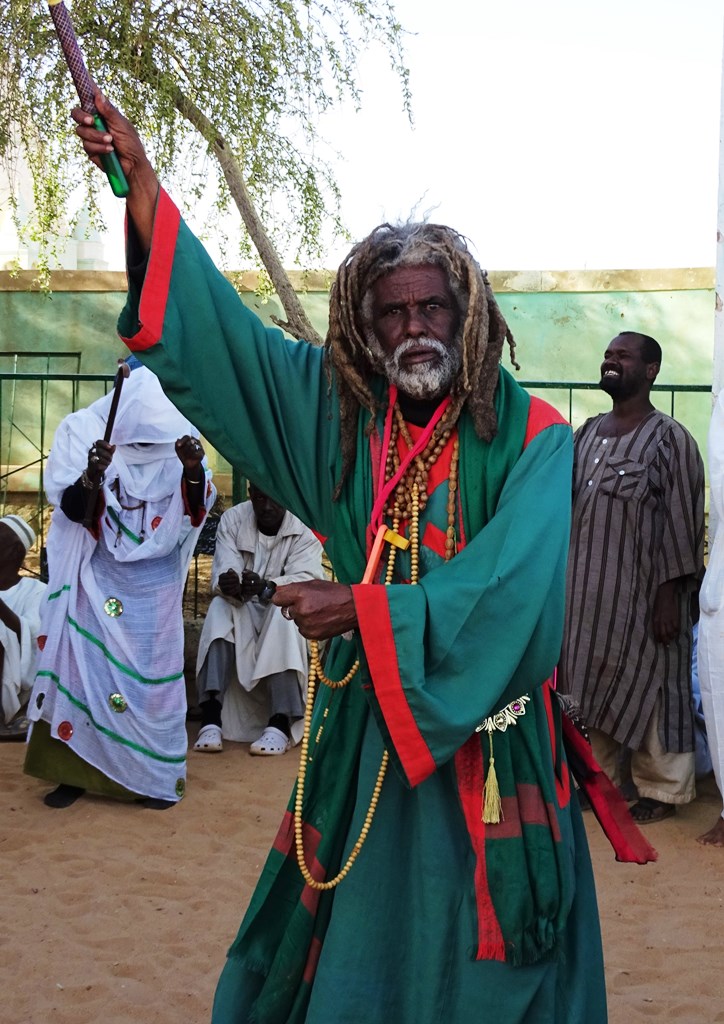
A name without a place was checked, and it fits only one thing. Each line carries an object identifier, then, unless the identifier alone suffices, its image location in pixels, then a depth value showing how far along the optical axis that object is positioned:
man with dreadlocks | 2.73
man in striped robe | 6.65
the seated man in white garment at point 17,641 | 7.89
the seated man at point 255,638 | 8.03
